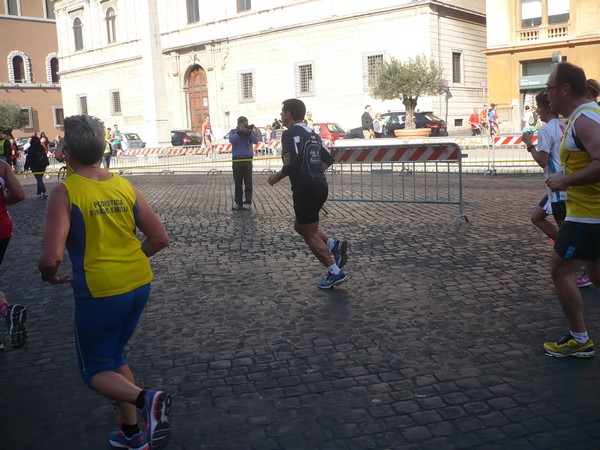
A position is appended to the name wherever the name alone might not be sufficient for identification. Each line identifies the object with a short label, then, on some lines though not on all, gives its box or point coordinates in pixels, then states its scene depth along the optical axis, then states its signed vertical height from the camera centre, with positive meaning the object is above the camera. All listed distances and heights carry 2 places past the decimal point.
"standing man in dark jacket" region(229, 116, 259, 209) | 13.12 -0.57
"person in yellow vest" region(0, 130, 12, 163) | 13.74 -0.09
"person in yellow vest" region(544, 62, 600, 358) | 4.18 -0.52
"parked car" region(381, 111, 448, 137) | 33.88 -0.07
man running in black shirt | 6.48 -0.45
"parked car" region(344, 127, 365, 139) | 32.75 -0.49
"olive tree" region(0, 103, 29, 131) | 59.41 +2.25
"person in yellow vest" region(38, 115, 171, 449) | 3.19 -0.57
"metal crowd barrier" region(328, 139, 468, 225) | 10.75 -0.99
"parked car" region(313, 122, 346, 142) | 32.85 -0.27
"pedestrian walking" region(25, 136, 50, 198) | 18.06 -0.53
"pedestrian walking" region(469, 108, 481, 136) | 34.75 -0.35
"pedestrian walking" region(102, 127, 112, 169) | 24.10 -0.74
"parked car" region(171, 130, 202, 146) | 41.00 -0.30
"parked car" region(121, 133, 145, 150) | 36.72 -0.35
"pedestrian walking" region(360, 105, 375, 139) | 27.75 -0.12
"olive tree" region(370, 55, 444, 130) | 34.62 +1.97
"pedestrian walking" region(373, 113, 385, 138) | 31.38 -0.17
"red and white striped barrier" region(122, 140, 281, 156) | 29.03 -0.73
